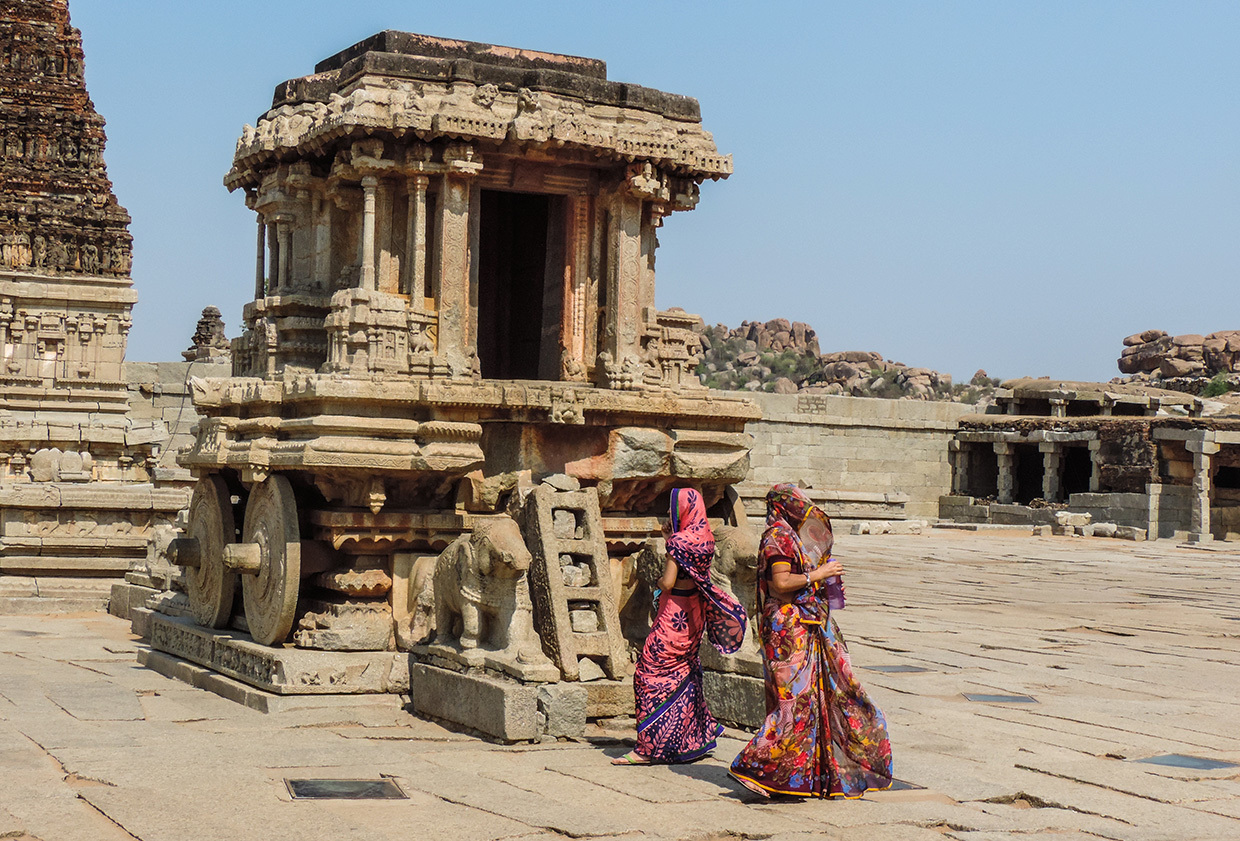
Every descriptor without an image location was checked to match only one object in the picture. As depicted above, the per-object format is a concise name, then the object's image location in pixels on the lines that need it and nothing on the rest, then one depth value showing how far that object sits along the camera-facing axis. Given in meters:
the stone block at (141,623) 10.57
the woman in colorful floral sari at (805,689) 5.71
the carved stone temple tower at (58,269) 19.70
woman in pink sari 6.33
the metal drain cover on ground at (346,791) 5.49
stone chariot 7.59
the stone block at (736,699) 7.16
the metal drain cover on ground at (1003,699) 8.05
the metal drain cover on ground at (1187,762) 6.34
